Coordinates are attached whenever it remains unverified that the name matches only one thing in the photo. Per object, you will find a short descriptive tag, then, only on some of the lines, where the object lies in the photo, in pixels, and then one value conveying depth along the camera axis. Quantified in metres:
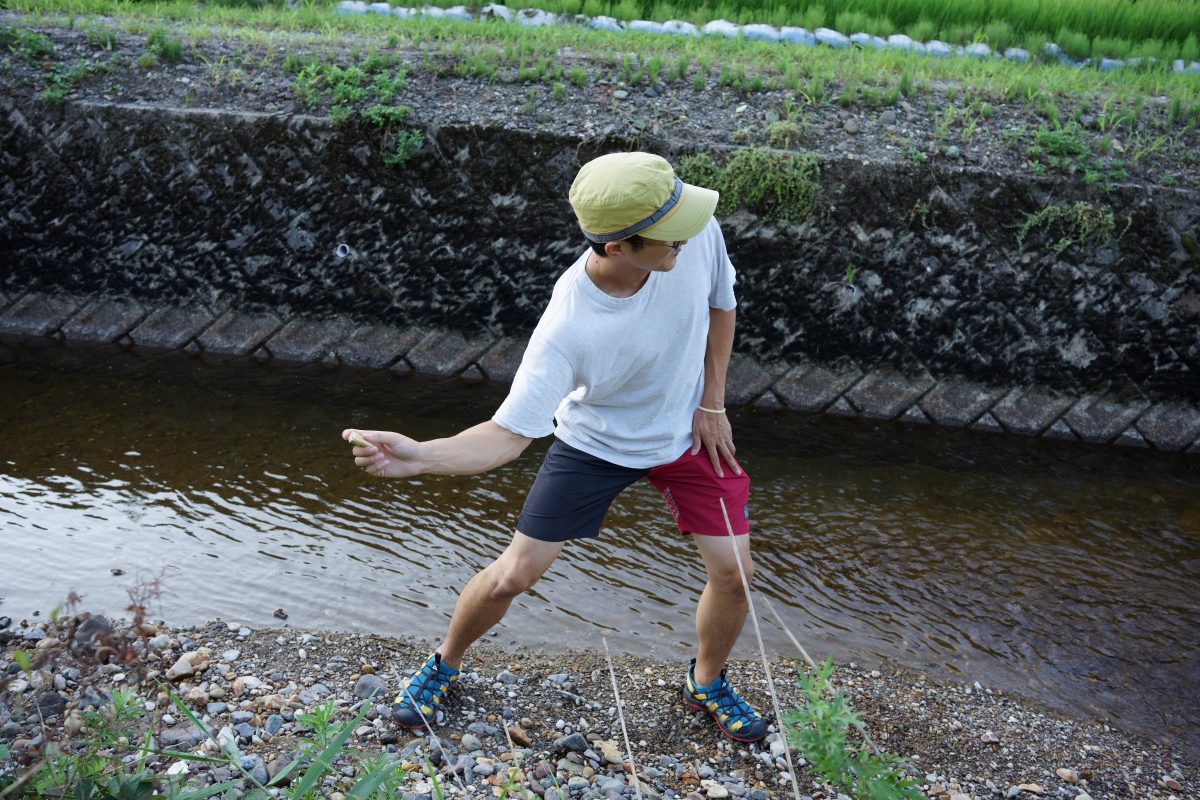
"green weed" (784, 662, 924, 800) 1.84
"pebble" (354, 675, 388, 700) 3.24
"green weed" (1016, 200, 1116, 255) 6.12
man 2.57
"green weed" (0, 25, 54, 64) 7.02
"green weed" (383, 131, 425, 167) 6.36
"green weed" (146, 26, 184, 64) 7.20
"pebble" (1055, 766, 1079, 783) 3.12
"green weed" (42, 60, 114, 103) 6.66
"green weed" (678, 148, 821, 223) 6.19
